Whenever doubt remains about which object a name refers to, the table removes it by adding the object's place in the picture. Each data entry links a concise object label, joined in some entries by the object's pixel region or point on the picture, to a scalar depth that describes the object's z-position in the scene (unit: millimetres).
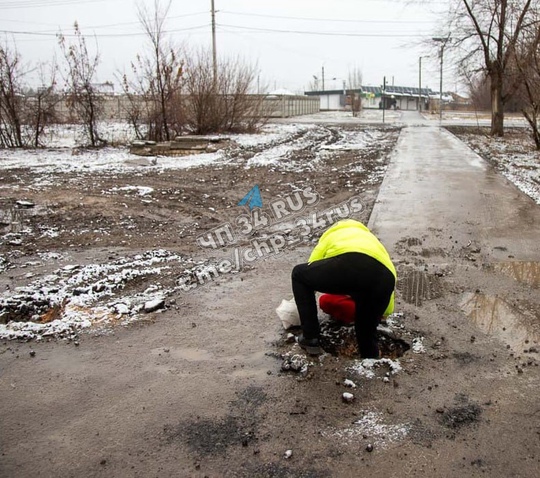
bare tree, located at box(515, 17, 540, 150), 15047
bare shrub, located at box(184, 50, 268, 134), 21906
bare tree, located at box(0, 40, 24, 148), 18391
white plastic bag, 4352
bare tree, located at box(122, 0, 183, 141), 19609
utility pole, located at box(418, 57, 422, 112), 70781
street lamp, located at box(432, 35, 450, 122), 23922
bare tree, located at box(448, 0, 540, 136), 20844
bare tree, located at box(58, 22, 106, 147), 18844
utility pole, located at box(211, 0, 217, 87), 22773
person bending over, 3551
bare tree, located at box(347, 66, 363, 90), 91375
